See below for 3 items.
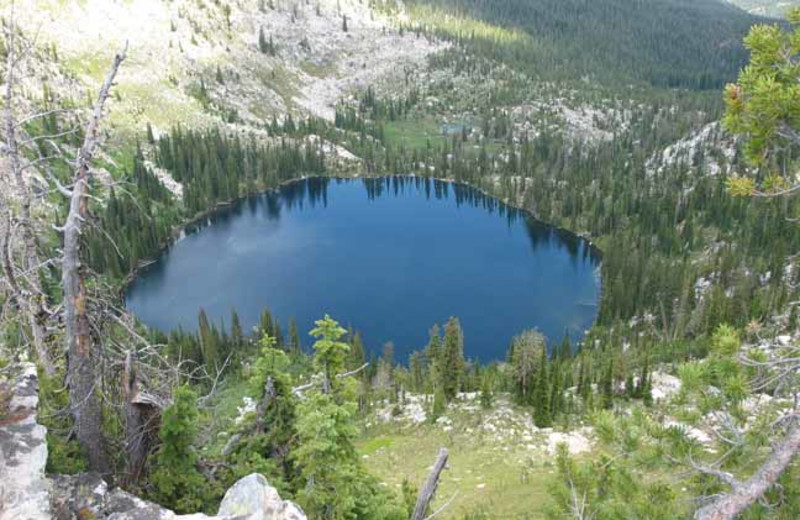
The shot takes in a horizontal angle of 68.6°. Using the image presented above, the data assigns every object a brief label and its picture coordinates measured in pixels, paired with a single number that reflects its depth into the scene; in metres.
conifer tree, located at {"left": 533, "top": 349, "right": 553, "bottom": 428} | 38.31
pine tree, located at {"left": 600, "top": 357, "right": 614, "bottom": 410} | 41.95
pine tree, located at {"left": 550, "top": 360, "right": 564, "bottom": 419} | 39.41
